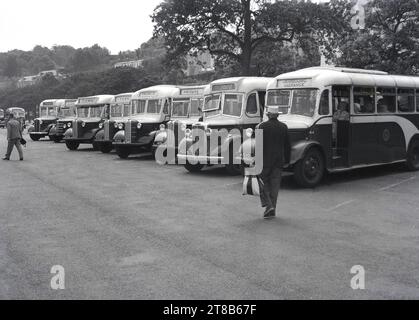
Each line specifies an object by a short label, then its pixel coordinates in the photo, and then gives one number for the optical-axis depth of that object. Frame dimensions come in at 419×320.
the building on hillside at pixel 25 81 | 153.75
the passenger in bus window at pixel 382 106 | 14.07
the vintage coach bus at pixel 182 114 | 17.34
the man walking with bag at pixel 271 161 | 8.65
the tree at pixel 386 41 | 29.06
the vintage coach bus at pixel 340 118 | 12.23
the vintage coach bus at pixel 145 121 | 19.27
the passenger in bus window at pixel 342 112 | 12.88
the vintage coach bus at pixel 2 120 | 71.43
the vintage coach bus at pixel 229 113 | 14.33
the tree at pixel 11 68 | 187.32
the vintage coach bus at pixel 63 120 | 29.00
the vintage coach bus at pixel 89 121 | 24.03
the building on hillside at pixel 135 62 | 147.75
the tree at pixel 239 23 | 29.02
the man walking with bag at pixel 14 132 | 18.97
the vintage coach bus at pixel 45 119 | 33.72
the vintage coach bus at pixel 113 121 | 21.69
